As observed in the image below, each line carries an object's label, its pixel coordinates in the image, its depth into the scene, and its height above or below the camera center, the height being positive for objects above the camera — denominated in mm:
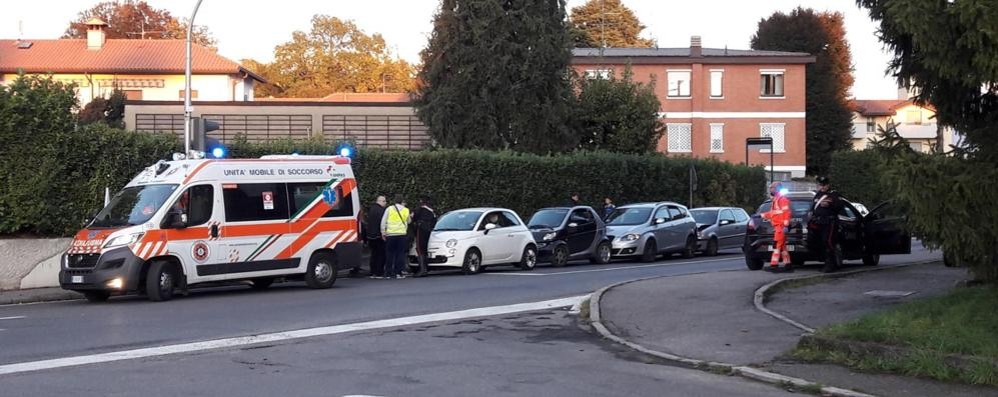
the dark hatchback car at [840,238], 21203 -795
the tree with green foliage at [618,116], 46094 +3166
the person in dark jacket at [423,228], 23844 -661
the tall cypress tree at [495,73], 38031 +4038
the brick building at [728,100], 60688 +4974
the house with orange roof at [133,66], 68062 +7592
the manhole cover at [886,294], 15690 -1349
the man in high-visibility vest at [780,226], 20844 -550
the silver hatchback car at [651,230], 29203 -897
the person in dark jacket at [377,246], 23984 -1033
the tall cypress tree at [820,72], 76062 +8264
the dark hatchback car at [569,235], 27281 -936
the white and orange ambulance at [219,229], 17938 -538
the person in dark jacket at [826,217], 20203 -381
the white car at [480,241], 24016 -956
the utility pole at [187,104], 21938 +1843
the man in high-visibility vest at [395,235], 23297 -784
